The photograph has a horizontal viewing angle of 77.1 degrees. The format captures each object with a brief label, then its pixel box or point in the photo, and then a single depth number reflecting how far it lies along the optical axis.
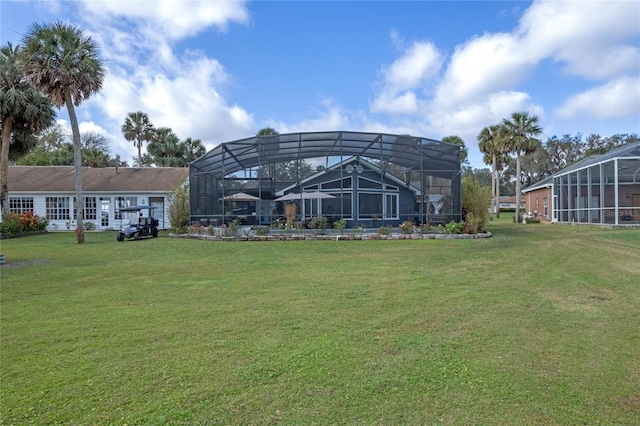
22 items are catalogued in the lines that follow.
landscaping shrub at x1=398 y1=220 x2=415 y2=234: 16.94
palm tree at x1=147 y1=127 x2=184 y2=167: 34.75
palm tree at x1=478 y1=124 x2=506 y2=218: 34.60
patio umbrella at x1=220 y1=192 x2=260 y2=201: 19.09
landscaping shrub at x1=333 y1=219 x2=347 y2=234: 16.83
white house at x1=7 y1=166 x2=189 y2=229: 25.88
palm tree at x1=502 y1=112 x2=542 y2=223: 29.50
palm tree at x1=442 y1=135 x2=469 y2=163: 37.88
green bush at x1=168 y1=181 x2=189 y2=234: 19.73
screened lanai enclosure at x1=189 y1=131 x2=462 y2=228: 18.67
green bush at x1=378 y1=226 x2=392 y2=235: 16.77
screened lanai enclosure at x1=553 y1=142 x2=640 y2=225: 21.69
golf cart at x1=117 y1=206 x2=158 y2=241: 17.80
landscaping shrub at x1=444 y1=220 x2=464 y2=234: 16.84
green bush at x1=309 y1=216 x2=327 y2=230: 17.33
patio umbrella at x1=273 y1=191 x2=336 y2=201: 18.86
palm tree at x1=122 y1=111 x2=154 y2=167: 34.22
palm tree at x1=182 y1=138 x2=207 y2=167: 35.94
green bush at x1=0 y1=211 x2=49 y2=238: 19.48
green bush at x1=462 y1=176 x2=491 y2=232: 18.22
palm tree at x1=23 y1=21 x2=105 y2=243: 15.57
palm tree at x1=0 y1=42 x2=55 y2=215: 19.94
